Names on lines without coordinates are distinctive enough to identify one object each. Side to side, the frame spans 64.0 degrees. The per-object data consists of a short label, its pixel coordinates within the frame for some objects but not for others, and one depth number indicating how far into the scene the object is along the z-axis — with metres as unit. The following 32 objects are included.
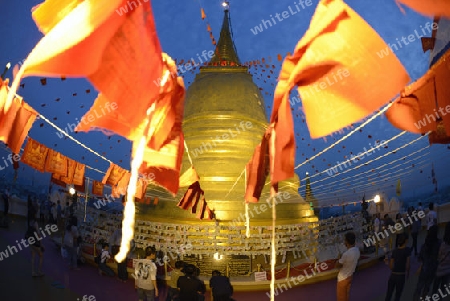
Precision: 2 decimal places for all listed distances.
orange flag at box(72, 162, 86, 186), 9.57
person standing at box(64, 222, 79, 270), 9.88
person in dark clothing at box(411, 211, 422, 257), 10.51
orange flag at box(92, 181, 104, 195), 12.95
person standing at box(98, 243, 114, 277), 9.56
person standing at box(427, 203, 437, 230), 10.21
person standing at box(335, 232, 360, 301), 5.52
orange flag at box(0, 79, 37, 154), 5.63
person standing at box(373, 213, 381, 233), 12.23
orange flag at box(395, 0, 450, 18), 2.11
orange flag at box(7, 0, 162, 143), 1.99
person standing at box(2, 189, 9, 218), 15.19
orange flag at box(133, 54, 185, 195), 3.39
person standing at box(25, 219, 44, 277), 8.01
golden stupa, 9.42
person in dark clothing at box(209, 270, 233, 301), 5.62
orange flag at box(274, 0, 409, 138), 2.44
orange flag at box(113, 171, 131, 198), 10.35
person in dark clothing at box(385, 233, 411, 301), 5.93
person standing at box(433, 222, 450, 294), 5.59
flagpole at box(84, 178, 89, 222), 11.26
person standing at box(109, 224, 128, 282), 10.15
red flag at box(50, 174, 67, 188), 9.91
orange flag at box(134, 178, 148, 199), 9.62
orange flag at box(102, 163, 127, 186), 10.45
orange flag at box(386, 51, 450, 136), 3.55
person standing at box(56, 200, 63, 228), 15.59
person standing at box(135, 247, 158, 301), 6.21
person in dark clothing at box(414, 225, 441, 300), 5.89
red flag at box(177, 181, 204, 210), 8.71
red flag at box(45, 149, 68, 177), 8.95
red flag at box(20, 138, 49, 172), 8.45
